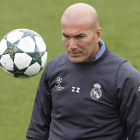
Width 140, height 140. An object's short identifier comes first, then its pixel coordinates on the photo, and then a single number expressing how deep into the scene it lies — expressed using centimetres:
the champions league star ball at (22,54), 885
